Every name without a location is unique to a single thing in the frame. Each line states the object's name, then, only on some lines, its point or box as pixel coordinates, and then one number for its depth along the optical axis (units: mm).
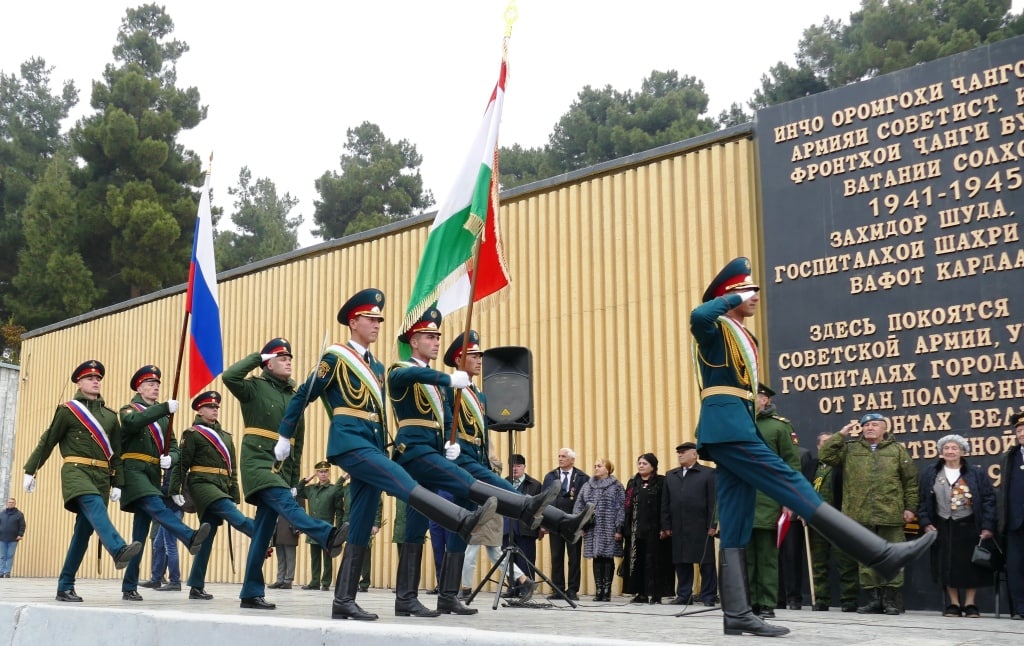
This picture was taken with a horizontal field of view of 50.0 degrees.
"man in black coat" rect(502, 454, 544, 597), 11250
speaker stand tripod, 7956
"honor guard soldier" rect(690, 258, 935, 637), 4973
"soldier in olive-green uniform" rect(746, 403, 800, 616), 7691
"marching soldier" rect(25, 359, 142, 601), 8070
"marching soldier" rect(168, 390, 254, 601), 8828
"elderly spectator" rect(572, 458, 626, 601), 10953
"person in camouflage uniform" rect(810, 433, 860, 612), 9461
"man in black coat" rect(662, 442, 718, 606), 9961
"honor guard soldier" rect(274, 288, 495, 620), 5895
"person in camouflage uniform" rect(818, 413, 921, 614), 9008
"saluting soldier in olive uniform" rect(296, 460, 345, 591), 13461
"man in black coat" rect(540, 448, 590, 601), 11266
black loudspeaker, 9766
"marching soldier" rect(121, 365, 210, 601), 8609
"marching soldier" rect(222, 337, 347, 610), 7270
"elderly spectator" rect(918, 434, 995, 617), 8711
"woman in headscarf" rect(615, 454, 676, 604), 10602
